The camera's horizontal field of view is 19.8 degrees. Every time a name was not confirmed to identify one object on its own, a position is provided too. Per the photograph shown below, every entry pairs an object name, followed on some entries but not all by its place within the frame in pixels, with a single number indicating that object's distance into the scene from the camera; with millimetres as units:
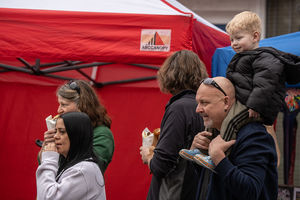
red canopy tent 6930
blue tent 7495
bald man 3739
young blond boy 4005
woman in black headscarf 4782
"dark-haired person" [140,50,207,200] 5108
